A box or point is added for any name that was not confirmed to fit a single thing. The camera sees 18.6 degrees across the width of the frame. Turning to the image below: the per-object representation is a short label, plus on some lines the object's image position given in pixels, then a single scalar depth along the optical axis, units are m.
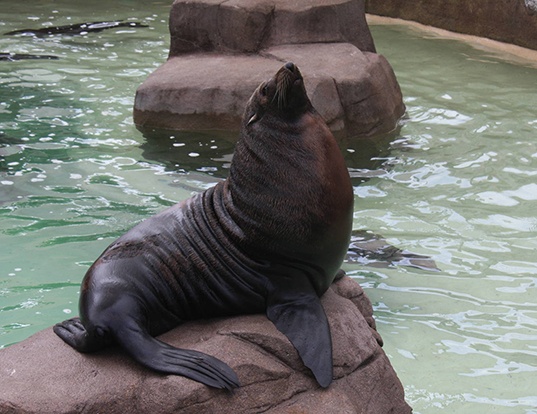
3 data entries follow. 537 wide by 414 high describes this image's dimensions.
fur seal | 5.99
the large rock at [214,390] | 5.38
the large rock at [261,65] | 13.48
